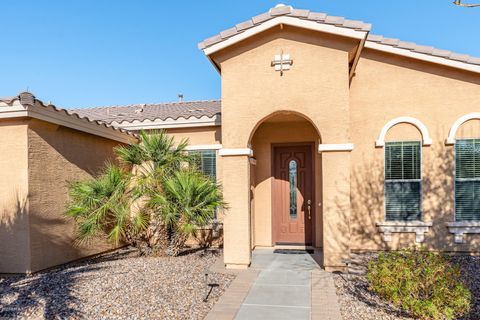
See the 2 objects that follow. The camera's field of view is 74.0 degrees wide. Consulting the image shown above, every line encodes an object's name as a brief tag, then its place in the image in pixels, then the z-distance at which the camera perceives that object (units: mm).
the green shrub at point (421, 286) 4512
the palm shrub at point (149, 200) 7766
